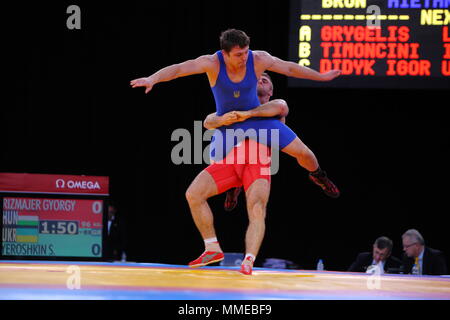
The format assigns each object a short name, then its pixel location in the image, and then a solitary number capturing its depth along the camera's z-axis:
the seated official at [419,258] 9.87
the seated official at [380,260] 10.26
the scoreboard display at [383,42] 11.65
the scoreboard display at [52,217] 11.65
